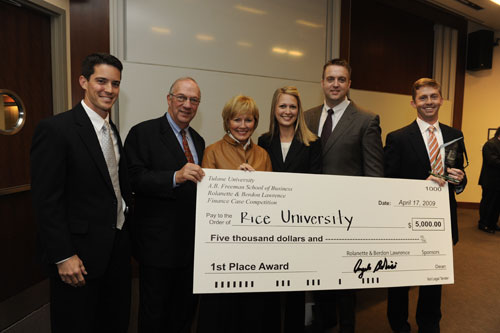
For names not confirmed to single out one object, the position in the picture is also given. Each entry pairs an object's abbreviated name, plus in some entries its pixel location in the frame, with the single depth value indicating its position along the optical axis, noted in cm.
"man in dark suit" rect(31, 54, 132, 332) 138
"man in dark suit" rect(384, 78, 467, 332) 215
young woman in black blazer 190
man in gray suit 206
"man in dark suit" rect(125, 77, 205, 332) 179
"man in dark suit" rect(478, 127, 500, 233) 538
